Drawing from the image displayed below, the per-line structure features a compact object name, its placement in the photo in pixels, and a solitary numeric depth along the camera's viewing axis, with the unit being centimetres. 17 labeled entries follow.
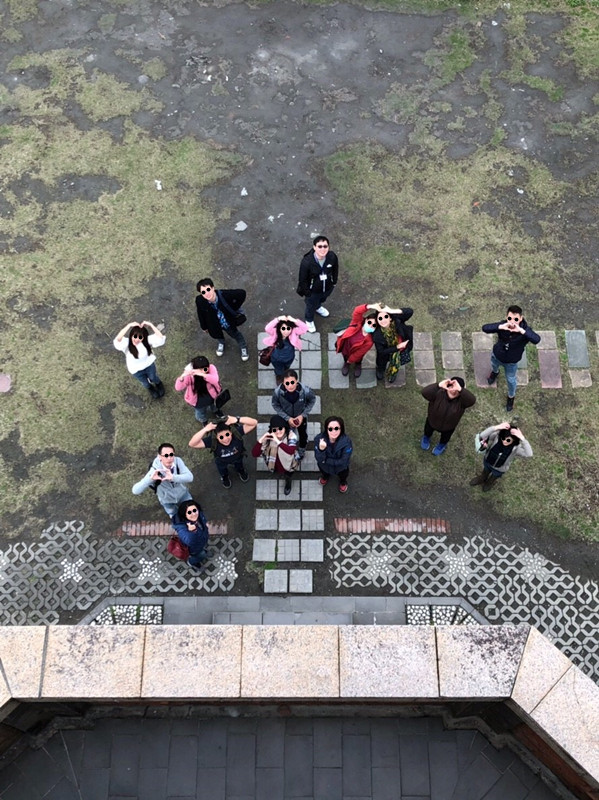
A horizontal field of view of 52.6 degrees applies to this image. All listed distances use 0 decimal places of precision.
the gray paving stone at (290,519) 830
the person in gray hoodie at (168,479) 704
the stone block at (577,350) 945
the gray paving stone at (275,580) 795
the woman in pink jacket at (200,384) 774
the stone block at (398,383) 934
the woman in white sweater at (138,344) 801
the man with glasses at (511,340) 798
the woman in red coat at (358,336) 827
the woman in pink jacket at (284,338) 801
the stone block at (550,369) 932
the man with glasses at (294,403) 755
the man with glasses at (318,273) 830
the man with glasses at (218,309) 802
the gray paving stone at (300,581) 795
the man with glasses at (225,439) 737
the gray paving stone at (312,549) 812
